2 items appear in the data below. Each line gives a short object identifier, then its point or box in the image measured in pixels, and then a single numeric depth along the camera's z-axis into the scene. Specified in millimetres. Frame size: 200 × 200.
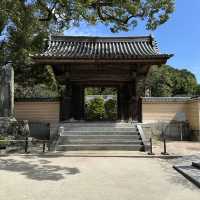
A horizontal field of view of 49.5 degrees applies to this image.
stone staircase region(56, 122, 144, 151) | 10034
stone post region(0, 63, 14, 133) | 12144
